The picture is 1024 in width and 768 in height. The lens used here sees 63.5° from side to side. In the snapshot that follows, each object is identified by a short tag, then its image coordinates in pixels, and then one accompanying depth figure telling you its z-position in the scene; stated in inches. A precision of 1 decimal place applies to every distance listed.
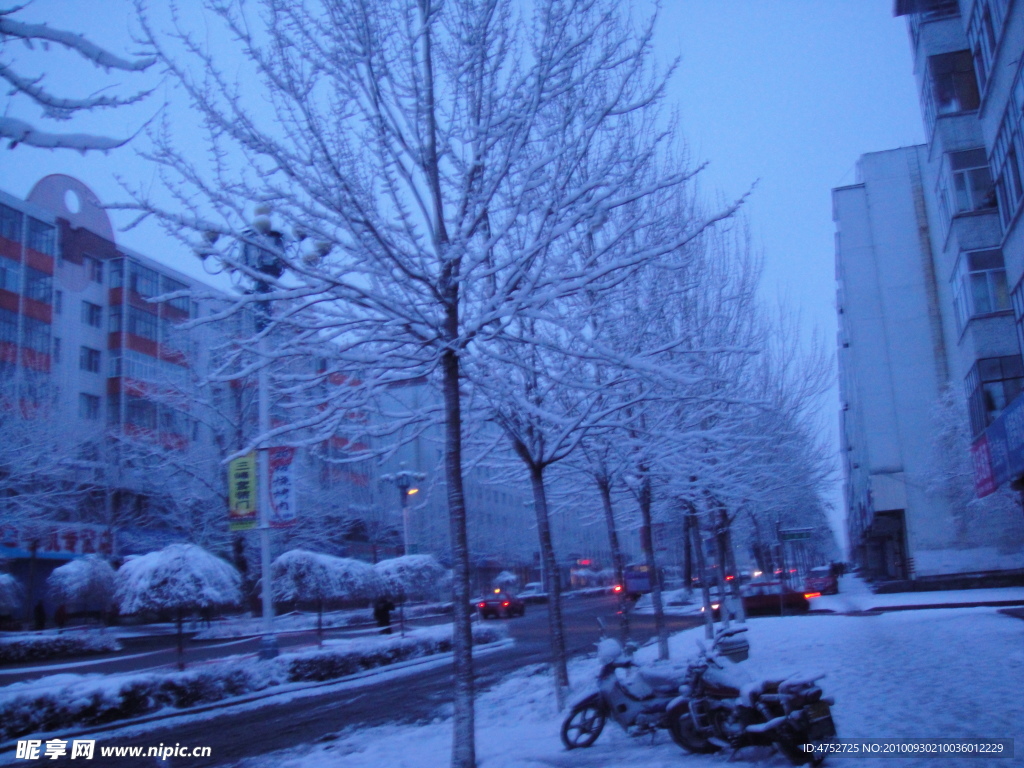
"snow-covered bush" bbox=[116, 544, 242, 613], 740.0
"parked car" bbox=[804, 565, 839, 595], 1546.6
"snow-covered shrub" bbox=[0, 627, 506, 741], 493.7
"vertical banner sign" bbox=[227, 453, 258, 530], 730.2
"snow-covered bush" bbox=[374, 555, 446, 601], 1143.6
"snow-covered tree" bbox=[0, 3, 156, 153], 189.0
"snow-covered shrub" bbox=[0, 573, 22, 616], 1134.4
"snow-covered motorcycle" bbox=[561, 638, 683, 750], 339.3
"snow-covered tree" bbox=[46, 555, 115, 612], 1155.9
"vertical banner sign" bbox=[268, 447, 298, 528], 707.4
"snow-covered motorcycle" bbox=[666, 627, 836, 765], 281.3
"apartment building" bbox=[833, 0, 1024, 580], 740.0
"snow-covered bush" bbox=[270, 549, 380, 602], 971.9
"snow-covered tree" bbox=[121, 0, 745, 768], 306.5
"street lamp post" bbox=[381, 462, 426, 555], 1097.4
